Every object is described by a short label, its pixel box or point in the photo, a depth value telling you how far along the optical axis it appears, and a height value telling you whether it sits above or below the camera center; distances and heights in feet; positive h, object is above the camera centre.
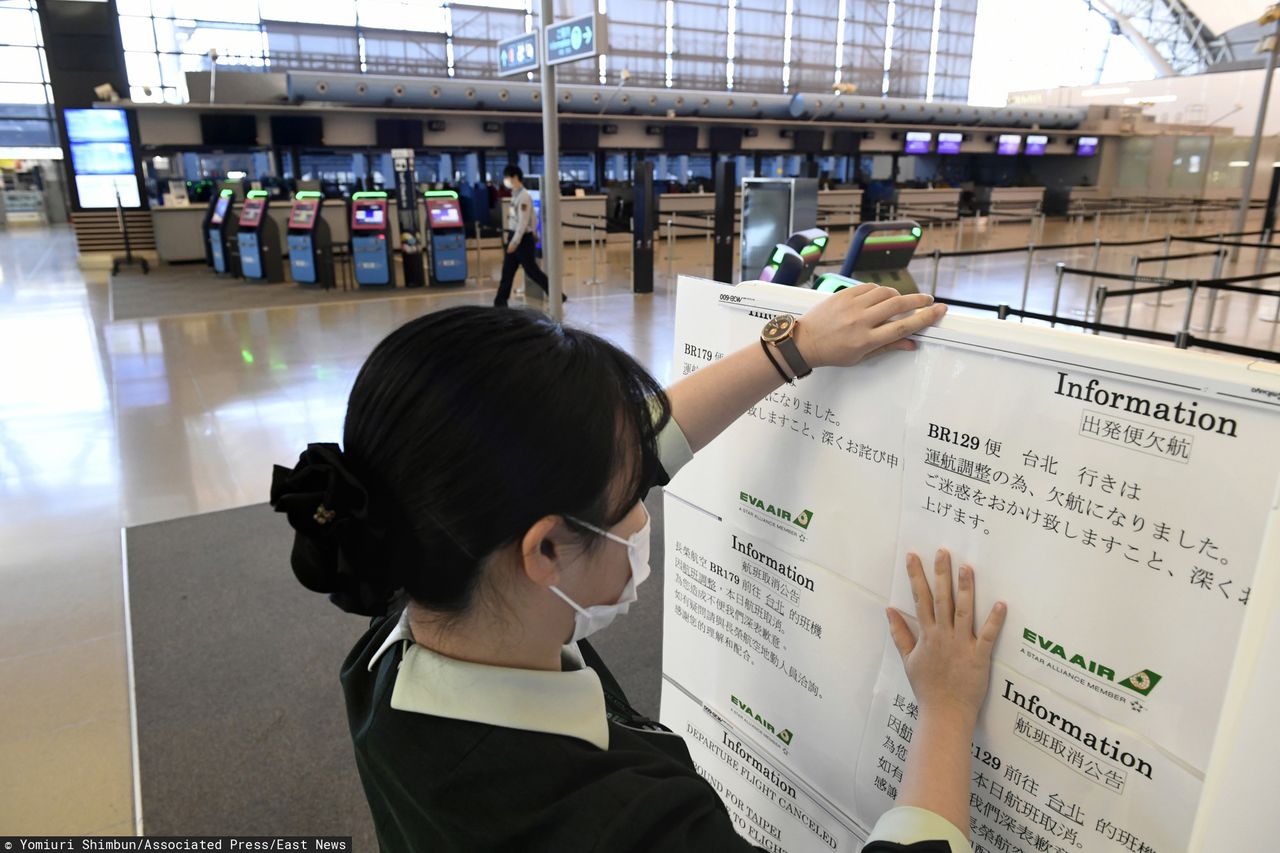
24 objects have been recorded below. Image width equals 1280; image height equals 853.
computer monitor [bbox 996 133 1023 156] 76.07 +4.12
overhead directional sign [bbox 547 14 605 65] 14.65 +2.68
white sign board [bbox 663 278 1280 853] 2.69 -1.44
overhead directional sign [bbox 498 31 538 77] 18.28 +3.01
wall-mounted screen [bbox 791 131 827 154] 65.67 +3.77
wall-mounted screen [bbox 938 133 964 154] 72.54 +4.08
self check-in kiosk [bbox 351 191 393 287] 34.50 -2.11
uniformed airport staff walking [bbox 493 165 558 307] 28.12 -1.64
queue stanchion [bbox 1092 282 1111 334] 14.63 -1.98
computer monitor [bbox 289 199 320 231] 34.96 -1.11
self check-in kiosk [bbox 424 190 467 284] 34.81 -1.92
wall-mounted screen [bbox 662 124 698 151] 60.54 +3.67
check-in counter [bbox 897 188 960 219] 63.72 -1.00
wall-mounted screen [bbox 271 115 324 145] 46.96 +3.24
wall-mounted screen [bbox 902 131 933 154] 70.90 +4.00
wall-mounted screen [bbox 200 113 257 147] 44.78 +3.13
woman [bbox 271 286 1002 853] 2.48 -1.28
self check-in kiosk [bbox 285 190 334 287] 34.91 -2.26
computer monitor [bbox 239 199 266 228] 35.55 -1.06
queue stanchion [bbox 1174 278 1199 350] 16.09 -2.13
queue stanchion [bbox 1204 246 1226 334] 23.26 -3.01
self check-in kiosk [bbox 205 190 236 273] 37.99 -1.90
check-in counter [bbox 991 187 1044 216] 72.54 -0.81
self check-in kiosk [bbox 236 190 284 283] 35.86 -2.39
